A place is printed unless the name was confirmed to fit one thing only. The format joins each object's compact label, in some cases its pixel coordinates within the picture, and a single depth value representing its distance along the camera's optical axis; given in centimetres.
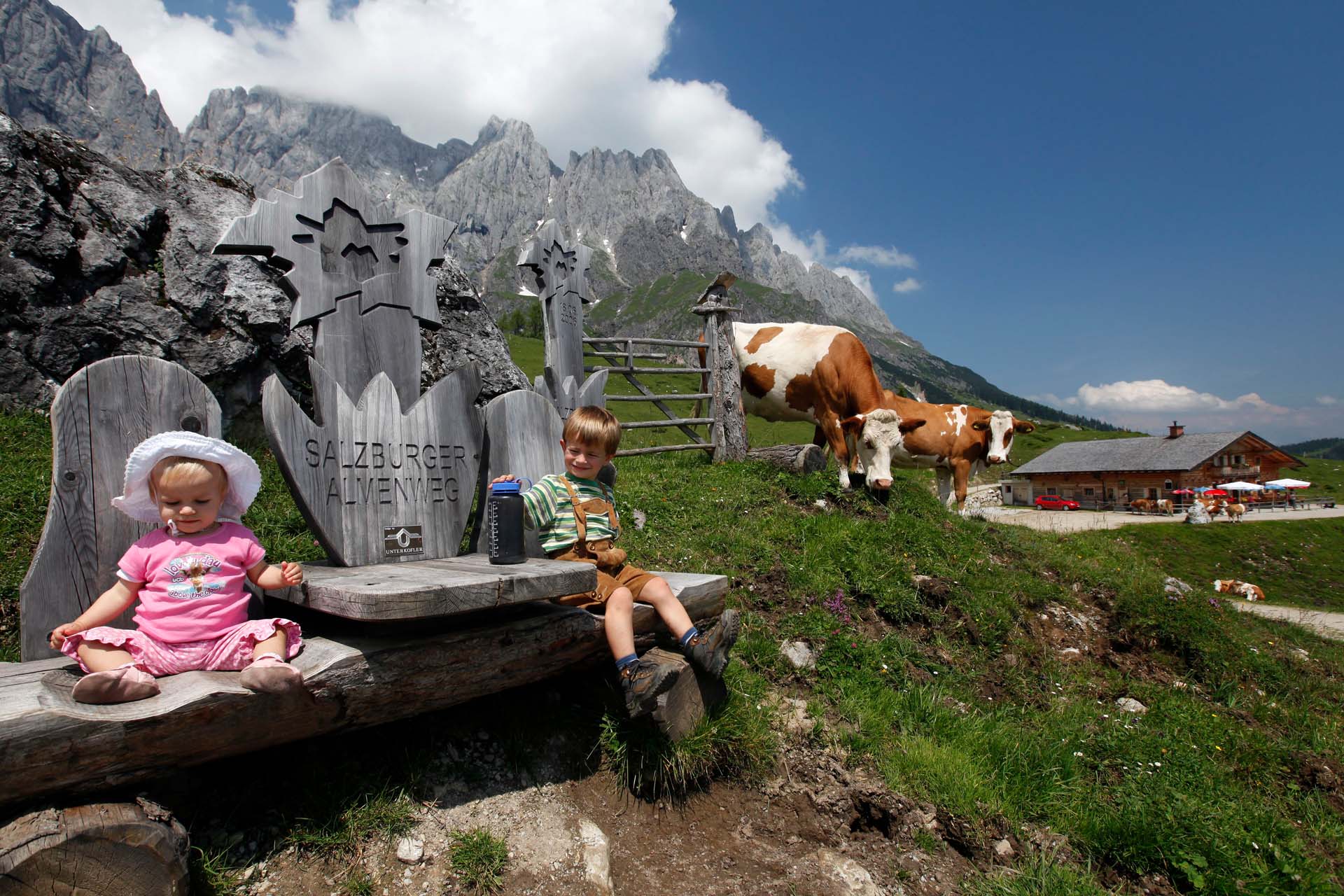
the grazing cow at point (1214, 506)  3281
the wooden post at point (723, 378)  1027
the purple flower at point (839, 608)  566
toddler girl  235
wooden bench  199
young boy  331
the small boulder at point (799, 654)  502
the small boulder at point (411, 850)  269
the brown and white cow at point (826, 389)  909
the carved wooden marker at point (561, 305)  719
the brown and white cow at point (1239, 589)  1602
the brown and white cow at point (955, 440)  1139
